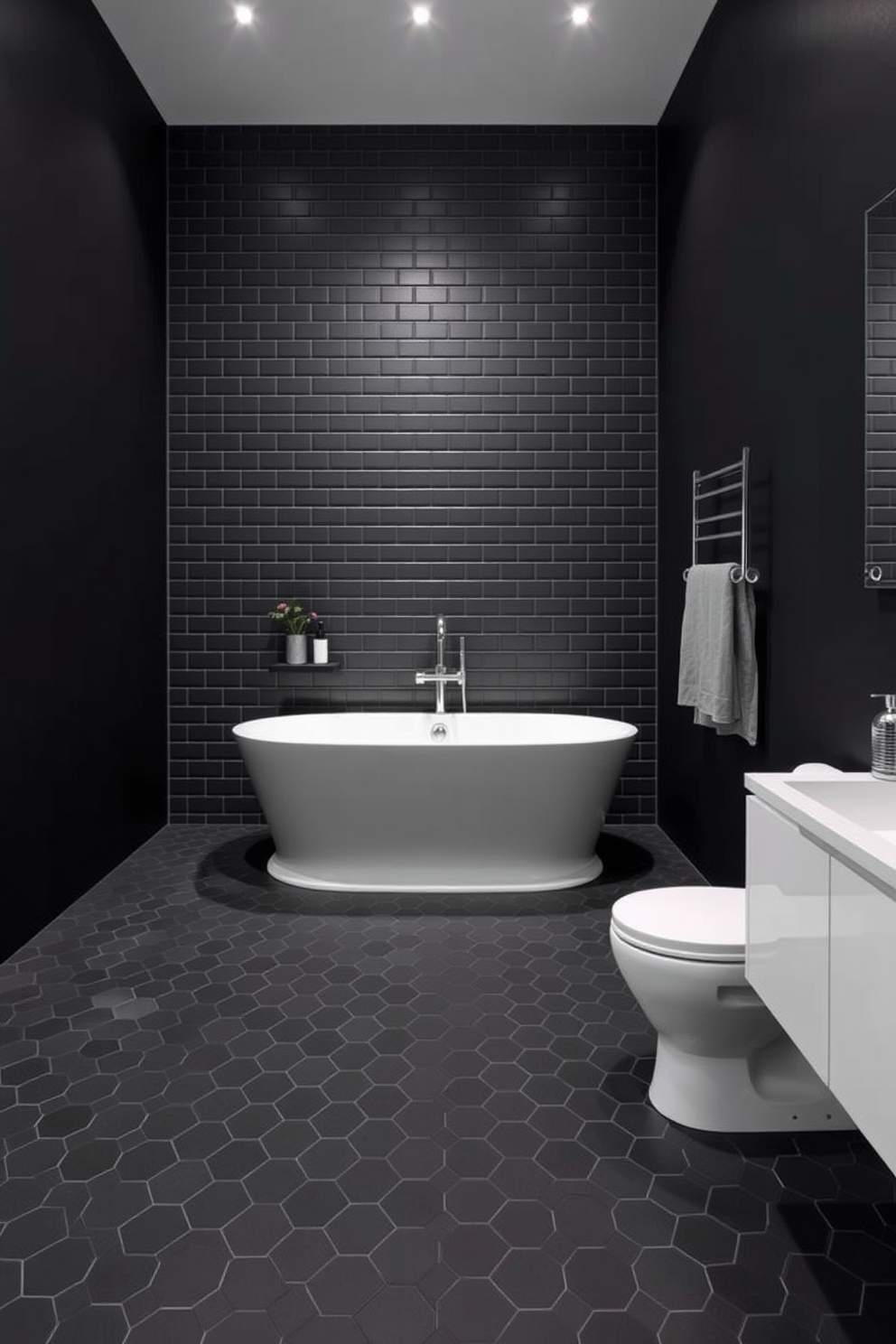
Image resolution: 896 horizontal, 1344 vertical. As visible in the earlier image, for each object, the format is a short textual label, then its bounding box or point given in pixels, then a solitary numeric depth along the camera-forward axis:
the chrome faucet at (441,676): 4.81
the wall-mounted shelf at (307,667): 4.97
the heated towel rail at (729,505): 3.38
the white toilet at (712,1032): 2.12
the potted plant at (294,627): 4.95
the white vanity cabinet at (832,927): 1.40
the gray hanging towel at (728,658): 3.33
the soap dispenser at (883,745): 2.16
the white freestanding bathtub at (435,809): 3.85
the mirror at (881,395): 2.36
